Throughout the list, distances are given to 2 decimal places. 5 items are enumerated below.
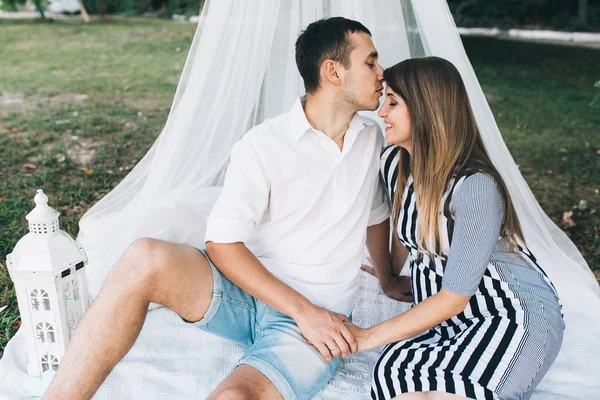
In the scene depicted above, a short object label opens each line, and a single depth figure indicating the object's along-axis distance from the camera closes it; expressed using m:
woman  1.79
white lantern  1.95
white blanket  2.12
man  1.84
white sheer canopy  2.65
